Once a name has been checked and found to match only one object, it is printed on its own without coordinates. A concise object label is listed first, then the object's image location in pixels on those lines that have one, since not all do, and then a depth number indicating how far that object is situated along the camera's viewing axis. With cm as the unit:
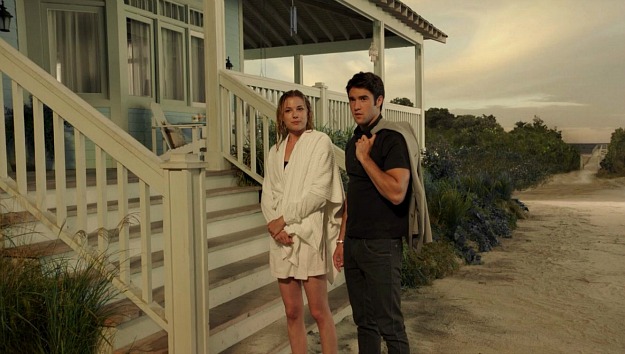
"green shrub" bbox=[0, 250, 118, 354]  297
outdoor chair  773
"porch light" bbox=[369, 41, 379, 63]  1108
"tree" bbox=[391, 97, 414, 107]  4308
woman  311
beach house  333
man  288
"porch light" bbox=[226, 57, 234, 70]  1000
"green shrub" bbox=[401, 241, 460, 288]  646
